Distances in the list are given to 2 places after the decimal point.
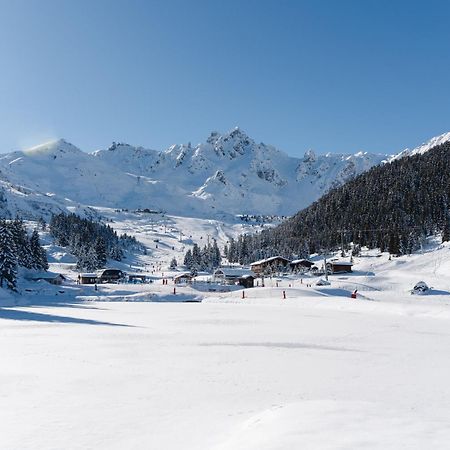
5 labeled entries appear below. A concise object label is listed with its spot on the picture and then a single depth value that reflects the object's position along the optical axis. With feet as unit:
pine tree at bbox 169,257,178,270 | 646.90
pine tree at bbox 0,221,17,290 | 198.90
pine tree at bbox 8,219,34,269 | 326.65
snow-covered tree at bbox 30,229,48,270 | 356.11
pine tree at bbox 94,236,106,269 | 474.00
